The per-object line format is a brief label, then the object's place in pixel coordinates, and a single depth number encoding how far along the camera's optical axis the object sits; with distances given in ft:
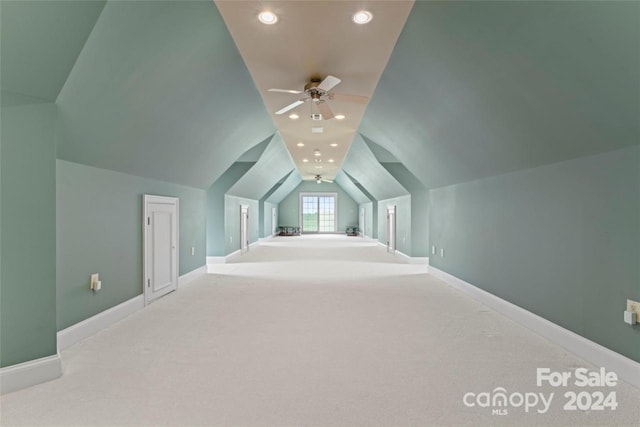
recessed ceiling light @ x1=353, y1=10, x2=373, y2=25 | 10.02
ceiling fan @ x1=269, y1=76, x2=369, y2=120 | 13.28
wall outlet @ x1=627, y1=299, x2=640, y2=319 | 8.18
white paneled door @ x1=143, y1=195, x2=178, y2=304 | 15.67
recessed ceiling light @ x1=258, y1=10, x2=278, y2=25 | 9.97
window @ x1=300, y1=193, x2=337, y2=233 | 67.21
